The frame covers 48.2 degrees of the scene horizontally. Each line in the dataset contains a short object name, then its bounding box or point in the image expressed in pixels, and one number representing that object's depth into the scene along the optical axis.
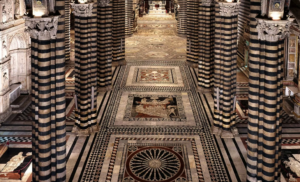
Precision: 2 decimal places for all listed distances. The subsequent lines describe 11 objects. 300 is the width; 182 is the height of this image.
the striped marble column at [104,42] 13.73
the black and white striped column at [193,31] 17.52
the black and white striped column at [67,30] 19.27
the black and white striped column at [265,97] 6.52
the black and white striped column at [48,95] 6.57
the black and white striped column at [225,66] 10.28
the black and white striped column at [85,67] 10.28
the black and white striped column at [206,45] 13.76
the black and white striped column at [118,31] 17.59
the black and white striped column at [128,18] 26.82
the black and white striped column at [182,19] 26.30
